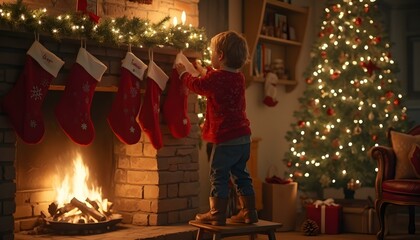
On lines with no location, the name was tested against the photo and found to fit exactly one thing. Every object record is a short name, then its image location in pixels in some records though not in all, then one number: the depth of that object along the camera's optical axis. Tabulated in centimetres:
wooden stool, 417
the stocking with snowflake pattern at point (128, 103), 482
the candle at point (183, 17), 527
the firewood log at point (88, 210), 489
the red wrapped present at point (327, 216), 608
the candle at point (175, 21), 537
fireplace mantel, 483
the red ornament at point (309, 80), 709
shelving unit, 660
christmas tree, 691
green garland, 423
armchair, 539
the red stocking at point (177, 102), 515
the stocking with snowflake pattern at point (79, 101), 454
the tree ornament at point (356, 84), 693
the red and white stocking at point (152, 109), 499
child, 429
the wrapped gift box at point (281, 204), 622
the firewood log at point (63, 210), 486
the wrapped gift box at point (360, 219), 605
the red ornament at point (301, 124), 704
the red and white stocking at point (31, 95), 427
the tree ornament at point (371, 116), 684
